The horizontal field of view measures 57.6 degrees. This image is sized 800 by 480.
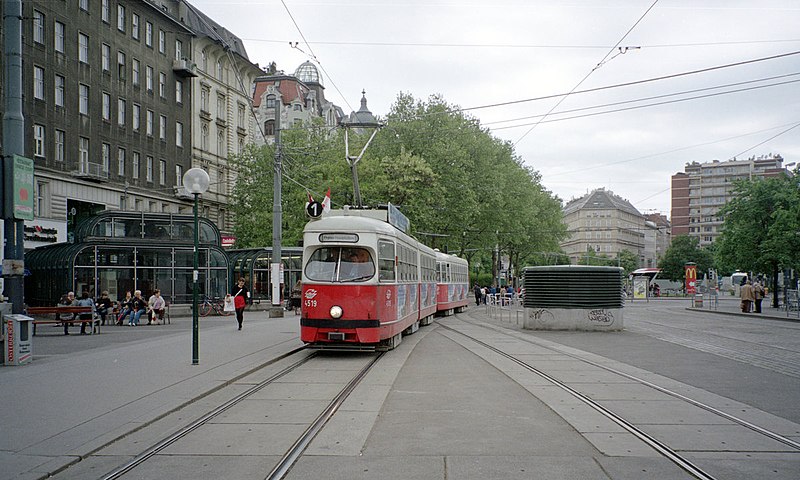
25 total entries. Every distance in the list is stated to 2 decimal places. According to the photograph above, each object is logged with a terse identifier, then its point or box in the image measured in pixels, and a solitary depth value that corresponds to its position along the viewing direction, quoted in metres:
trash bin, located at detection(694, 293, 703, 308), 47.60
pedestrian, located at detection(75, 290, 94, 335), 23.31
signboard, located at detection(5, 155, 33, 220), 13.84
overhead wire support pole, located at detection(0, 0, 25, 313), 13.92
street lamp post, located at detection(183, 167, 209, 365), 14.22
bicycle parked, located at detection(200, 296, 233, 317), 34.75
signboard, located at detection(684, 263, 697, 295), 63.97
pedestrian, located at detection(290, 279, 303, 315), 33.32
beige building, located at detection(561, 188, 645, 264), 139.62
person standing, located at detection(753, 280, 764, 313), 38.91
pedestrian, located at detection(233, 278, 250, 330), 22.56
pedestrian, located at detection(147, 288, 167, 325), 28.64
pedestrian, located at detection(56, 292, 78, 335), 22.38
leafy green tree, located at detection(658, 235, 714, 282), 104.38
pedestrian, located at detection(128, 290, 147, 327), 27.88
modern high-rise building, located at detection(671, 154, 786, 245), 140.88
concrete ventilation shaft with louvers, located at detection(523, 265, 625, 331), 25.25
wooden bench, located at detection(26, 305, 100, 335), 22.22
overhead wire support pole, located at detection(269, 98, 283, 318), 29.36
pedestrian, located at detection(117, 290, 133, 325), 28.45
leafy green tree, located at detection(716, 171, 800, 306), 38.94
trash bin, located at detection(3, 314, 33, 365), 13.62
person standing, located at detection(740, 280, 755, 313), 39.72
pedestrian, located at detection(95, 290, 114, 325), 28.25
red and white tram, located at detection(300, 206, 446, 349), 15.52
